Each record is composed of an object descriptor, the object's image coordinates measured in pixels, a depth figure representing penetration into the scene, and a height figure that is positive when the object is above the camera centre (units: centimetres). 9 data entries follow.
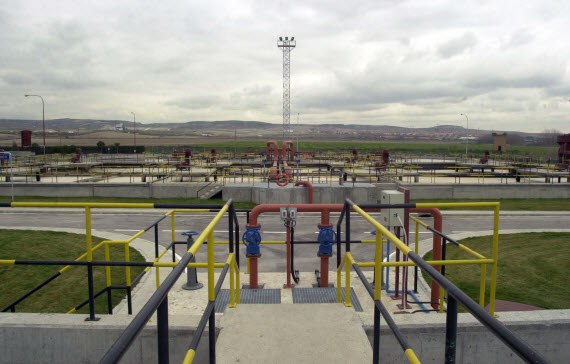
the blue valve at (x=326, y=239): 709 -147
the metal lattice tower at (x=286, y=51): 5492 +1398
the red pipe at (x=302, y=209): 684 -94
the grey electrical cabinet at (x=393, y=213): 688 -100
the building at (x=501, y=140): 7889 +267
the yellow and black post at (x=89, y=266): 479 -134
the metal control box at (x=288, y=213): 695 -101
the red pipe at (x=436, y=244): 678 -147
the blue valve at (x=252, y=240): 702 -148
